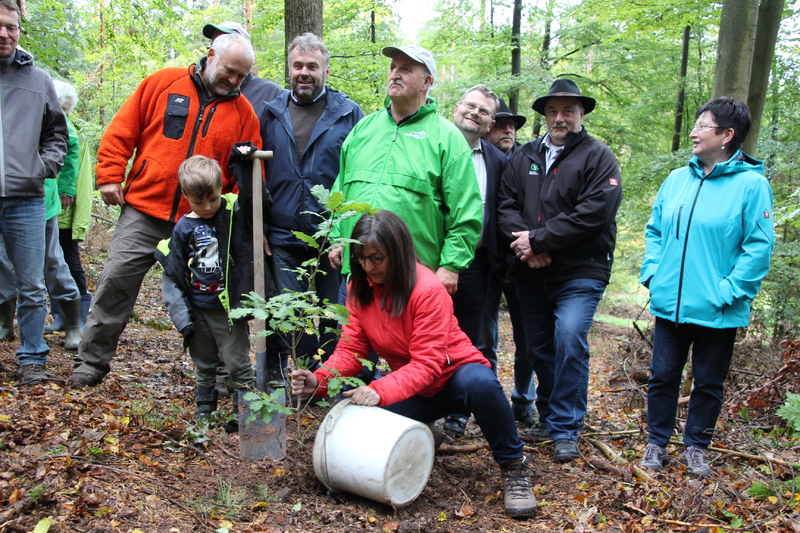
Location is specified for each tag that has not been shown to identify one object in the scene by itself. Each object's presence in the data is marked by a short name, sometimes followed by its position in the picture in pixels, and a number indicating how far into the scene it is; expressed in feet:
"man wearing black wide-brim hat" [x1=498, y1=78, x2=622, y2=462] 12.99
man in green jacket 12.38
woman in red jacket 9.97
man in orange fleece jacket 12.91
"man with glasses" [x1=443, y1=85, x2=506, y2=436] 14.24
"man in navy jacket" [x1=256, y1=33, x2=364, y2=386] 13.62
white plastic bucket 9.27
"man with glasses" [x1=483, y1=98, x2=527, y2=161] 17.07
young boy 11.97
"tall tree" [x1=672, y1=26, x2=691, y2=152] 44.11
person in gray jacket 12.71
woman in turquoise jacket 11.39
